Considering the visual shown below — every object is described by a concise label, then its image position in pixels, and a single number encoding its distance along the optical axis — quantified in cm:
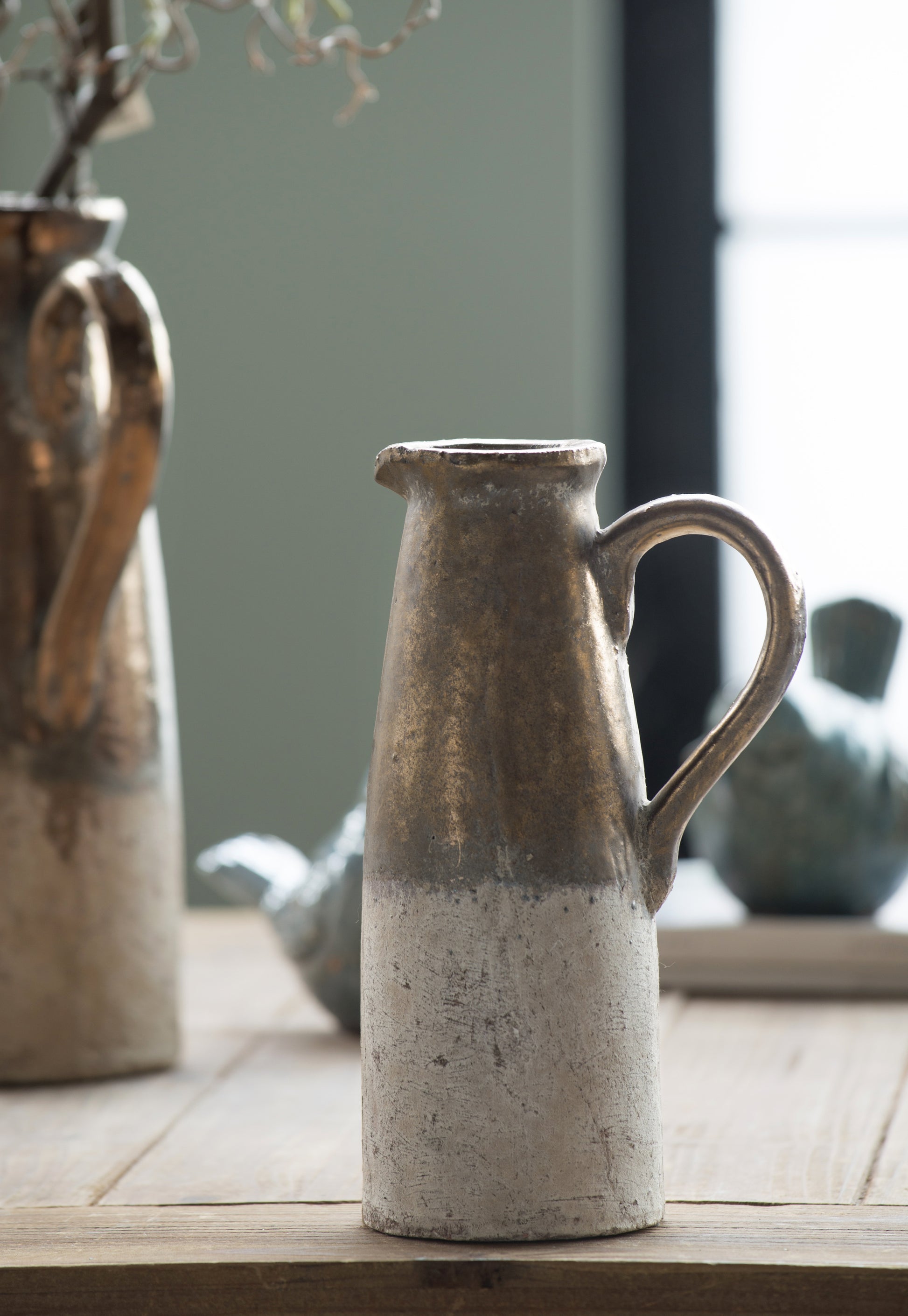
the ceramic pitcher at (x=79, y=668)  180
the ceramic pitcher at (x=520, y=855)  150
